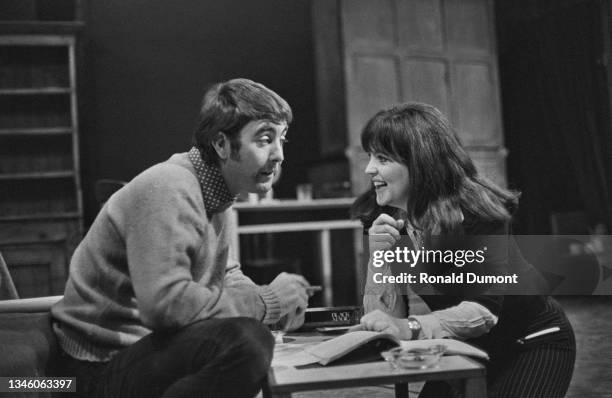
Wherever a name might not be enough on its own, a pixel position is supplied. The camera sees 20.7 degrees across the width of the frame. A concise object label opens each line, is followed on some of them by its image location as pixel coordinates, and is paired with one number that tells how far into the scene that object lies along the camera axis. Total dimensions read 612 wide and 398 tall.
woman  3.48
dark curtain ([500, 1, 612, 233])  9.41
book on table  3.18
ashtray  3.11
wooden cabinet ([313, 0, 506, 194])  8.24
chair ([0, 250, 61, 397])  3.30
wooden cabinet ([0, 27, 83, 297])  7.25
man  3.25
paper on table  3.22
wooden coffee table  3.08
